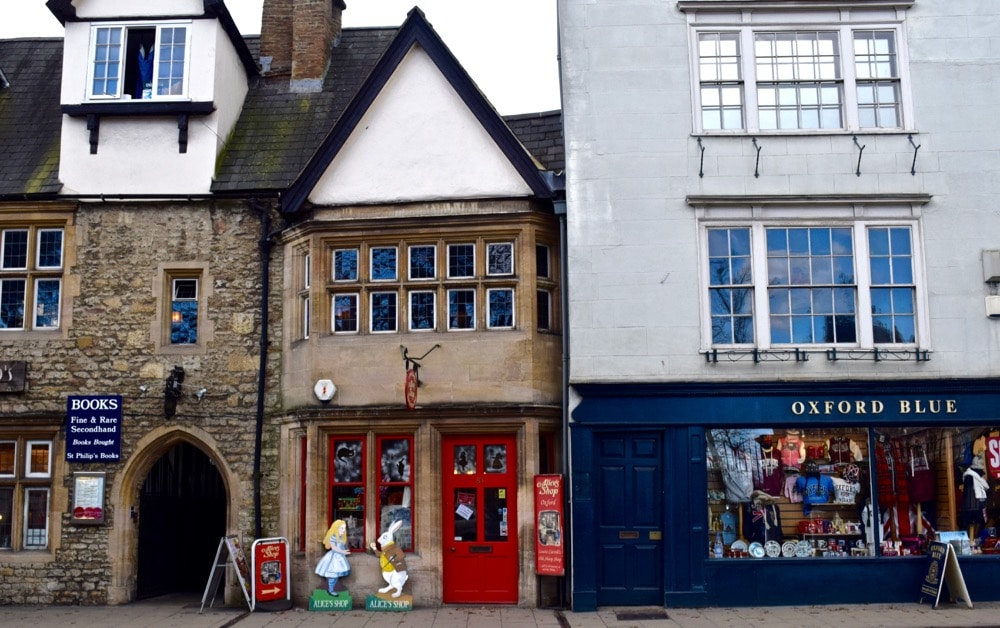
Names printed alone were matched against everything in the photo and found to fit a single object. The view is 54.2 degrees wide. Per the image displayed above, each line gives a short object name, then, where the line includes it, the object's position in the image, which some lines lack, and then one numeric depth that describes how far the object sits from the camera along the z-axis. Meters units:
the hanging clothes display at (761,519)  13.94
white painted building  13.88
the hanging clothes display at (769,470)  14.05
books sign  15.20
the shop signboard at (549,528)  13.71
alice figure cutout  14.06
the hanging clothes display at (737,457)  14.04
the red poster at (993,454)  14.05
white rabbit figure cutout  13.95
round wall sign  14.59
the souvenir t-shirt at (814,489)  14.04
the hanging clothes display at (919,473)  14.05
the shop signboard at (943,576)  13.08
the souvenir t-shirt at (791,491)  14.05
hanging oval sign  13.80
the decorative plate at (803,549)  13.85
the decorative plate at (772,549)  13.84
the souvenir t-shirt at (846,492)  14.02
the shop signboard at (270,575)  14.15
